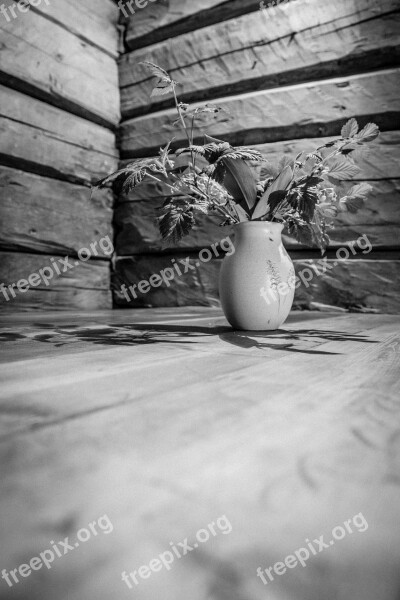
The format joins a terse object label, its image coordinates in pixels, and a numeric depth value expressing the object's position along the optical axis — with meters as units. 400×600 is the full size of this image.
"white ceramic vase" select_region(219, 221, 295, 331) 0.90
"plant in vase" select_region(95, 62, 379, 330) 0.84
